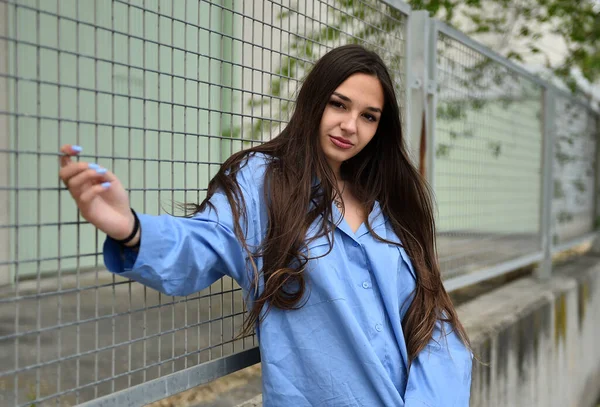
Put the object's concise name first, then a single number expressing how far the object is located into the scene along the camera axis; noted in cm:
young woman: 176
